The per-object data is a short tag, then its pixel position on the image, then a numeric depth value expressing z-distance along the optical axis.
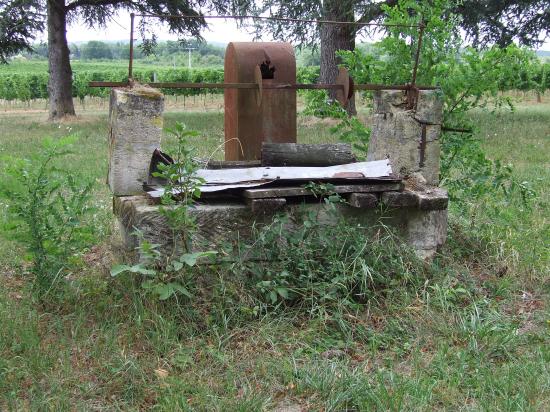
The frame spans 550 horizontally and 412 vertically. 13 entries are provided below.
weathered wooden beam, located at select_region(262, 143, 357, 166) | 4.71
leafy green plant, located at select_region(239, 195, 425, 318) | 3.90
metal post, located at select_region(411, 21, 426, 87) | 4.76
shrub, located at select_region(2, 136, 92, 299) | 3.77
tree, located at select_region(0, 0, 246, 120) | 18.47
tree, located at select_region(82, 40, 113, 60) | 101.00
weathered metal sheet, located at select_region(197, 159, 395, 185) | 4.29
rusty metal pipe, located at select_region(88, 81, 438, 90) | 4.46
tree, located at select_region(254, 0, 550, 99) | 15.42
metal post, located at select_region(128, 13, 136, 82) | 4.36
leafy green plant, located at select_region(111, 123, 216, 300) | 3.65
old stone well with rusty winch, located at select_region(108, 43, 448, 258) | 4.11
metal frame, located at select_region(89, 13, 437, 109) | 4.49
